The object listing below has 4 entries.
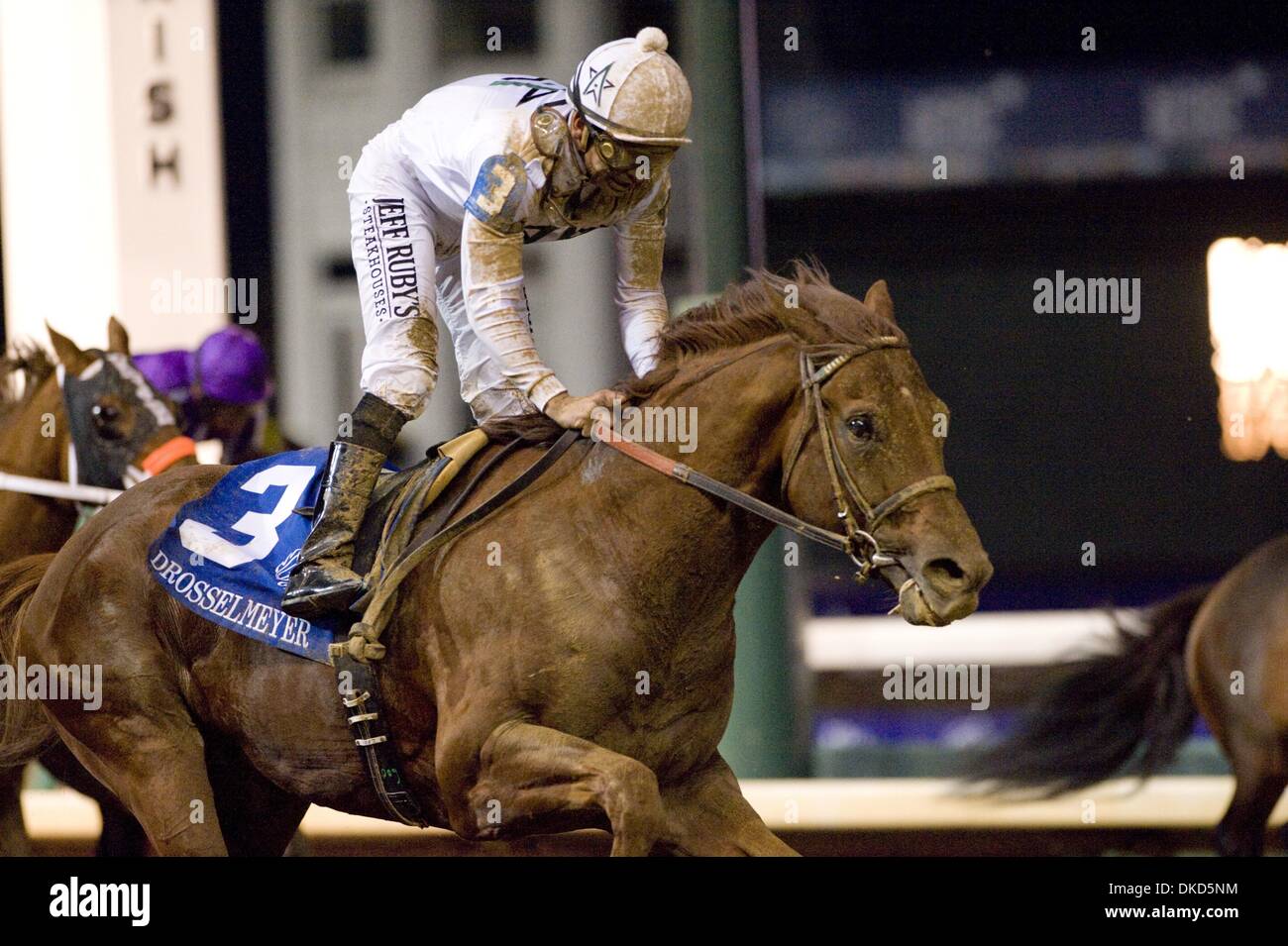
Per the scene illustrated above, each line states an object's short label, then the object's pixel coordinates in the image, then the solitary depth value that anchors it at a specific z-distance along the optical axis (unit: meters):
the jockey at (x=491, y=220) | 6.07
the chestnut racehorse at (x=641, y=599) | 5.64
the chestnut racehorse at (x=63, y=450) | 8.98
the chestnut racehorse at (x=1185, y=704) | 9.68
